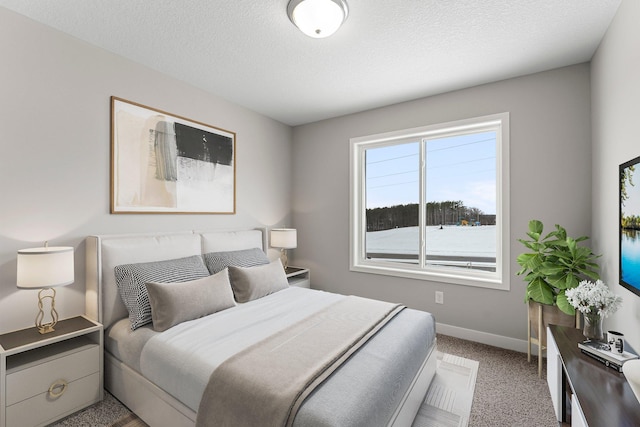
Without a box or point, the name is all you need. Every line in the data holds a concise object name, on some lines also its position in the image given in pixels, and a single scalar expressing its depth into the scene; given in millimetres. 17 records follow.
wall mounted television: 1503
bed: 1334
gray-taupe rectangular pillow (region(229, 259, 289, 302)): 2552
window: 2971
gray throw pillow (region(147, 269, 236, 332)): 1942
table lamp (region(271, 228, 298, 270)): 3592
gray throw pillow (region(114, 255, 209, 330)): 2020
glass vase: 1675
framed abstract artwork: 2434
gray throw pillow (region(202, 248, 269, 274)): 2704
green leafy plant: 2128
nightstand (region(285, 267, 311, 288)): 3657
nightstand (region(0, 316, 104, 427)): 1644
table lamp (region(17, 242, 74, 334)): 1709
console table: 1130
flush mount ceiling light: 1758
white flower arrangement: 1635
